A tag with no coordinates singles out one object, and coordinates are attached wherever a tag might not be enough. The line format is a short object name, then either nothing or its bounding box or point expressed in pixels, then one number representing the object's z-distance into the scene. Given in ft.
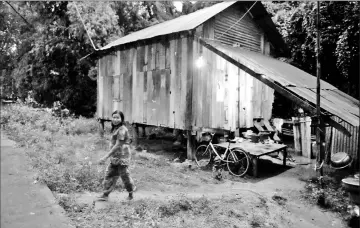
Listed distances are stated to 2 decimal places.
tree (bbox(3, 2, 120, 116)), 57.77
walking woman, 16.29
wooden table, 26.73
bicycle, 27.48
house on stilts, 31.07
